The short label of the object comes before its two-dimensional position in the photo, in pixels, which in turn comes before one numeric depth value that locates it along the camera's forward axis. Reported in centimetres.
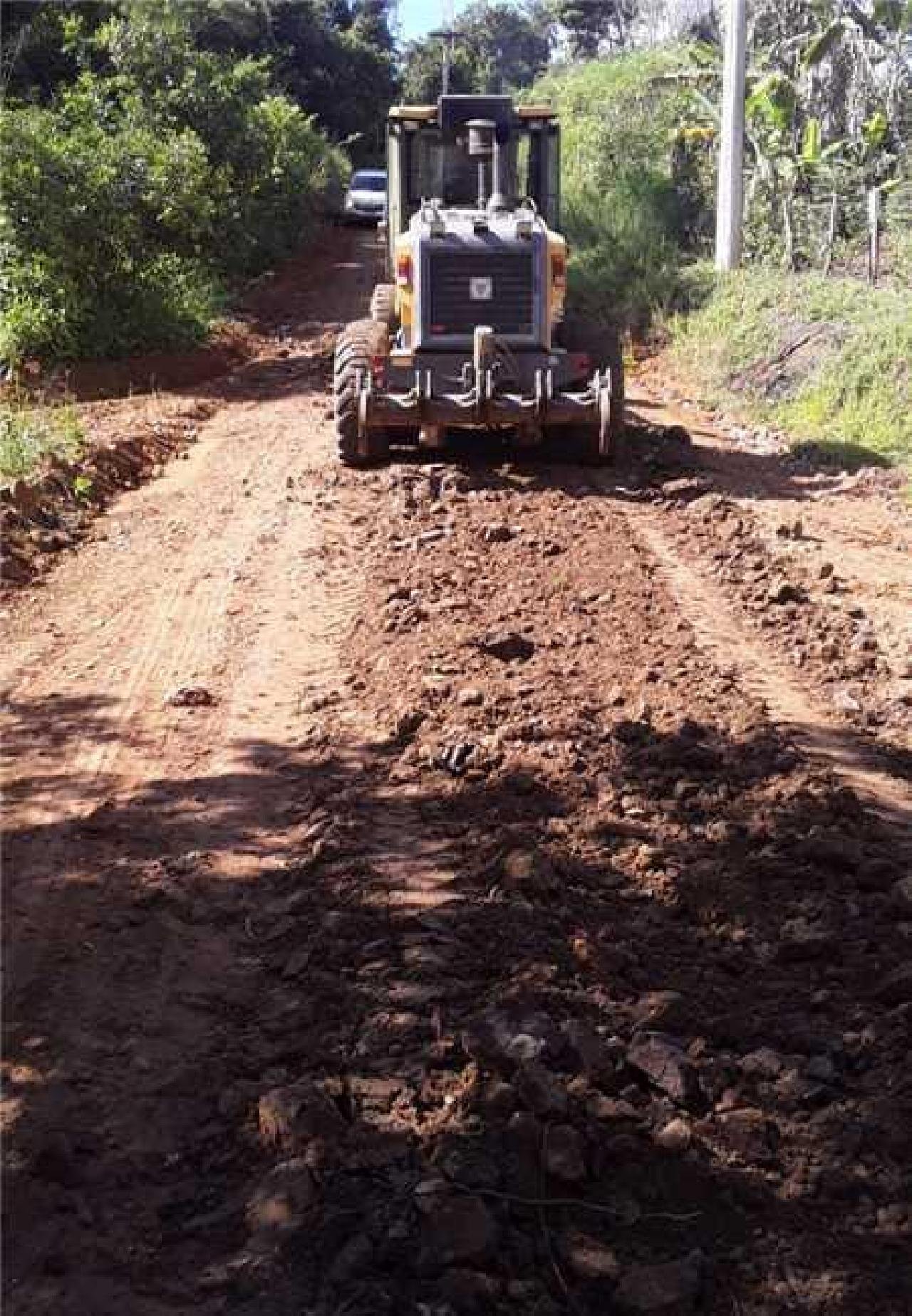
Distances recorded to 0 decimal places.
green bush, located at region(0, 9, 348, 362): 1581
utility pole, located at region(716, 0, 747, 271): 1841
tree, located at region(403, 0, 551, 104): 5606
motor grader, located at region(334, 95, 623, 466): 1090
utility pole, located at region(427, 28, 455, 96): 4428
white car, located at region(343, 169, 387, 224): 3897
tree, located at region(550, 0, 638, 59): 5231
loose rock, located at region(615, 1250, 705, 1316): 277
